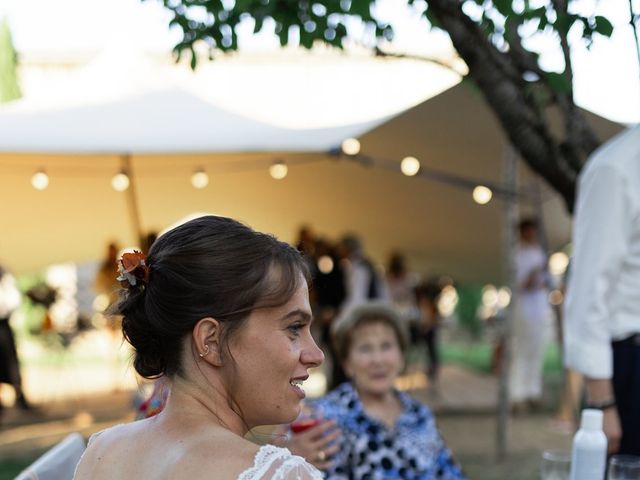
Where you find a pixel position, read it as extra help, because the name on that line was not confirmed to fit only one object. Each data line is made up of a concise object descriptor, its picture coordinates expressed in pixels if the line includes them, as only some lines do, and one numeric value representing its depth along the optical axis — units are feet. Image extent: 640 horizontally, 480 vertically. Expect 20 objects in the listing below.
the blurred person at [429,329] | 38.81
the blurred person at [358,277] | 31.94
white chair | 8.55
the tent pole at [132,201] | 26.69
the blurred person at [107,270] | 33.55
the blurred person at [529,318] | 31.37
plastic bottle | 7.09
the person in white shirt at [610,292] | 9.25
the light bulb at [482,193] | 27.94
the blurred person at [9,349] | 32.35
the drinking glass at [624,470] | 7.39
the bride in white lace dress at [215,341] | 5.42
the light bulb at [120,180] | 27.86
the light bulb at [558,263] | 66.64
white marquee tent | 23.57
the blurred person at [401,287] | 37.06
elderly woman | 11.68
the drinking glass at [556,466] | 8.00
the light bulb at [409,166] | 27.61
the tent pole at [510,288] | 25.05
